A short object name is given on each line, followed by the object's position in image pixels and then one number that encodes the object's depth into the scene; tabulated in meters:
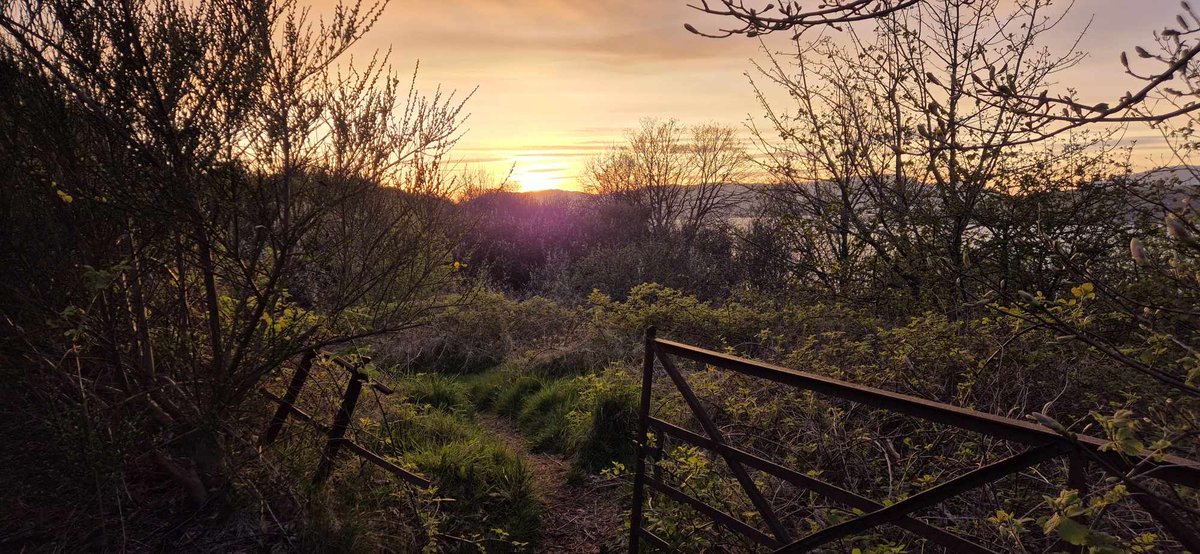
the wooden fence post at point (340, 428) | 3.97
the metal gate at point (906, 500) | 1.45
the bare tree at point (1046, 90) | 1.64
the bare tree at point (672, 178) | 18.47
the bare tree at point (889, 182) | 5.84
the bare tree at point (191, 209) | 3.00
